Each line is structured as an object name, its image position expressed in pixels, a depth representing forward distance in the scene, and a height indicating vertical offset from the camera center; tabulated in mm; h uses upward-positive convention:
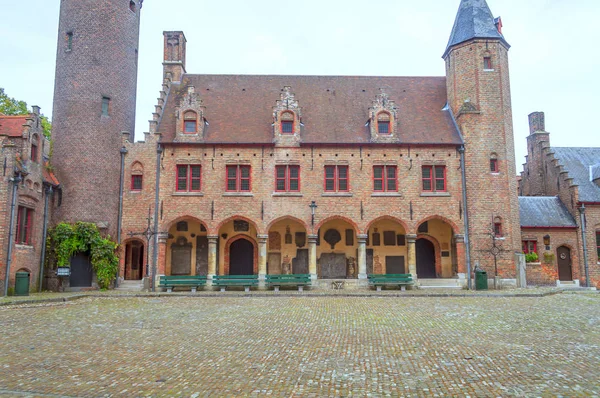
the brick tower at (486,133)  24578 +6963
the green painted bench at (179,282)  23250 -937
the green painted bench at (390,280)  23438 -843
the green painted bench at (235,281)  23500 -891
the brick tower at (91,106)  23844 +8158
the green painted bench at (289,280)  23484 -848
